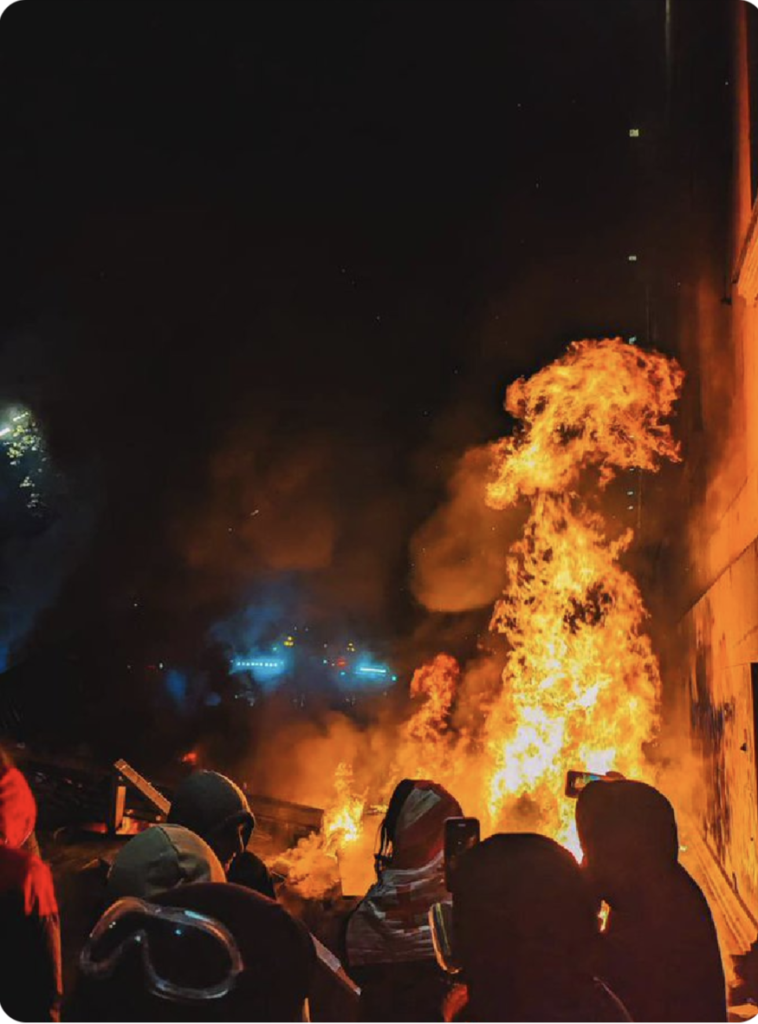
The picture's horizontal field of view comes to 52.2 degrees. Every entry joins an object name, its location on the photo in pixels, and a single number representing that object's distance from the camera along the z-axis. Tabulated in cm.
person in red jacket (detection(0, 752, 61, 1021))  328
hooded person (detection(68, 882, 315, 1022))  175
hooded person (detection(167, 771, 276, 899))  366
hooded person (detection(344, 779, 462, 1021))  365
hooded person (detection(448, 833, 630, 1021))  218
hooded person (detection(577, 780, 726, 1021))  263
